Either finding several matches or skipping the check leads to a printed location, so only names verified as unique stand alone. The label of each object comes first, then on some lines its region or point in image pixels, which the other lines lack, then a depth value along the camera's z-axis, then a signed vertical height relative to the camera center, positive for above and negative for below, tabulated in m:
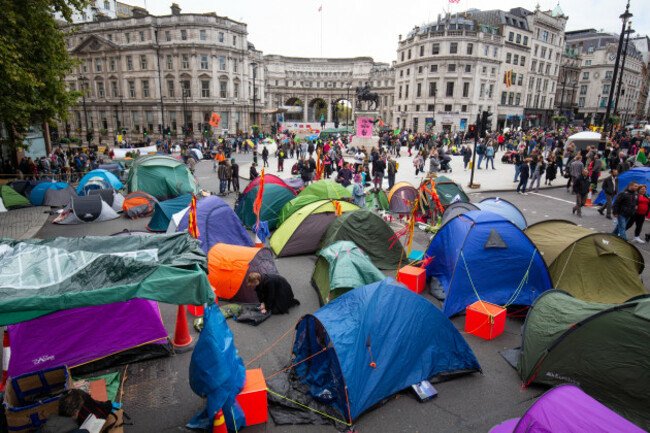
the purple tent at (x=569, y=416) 3.24 -2.50
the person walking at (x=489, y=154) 23.26 -1.46
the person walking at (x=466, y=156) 23.75 -1.66
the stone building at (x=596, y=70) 68.06 +11.91
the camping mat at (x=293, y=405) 4.61 -3.54
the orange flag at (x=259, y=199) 10.15 -2.04
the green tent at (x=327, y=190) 11.85 -2.03
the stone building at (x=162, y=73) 48.03 +6.53
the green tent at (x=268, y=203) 12.09 -2.53
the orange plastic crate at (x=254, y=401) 4.40 -3.23
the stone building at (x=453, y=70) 52.72 +8.49
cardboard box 3.98 -3.10
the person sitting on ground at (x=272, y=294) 6.95 -3.11
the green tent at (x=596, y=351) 4.34 -2.74
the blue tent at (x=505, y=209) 9.75 -2.05
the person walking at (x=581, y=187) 13.22 -1.92
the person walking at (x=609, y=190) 12.41 -1.86
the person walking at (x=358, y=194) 12.34 -2.22
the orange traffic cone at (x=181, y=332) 6.04 -3.37
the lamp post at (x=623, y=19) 16.26 +4.99
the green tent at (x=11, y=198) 14.38 -3.07
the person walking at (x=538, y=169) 17.17 -1.69
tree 10.40 +1.64
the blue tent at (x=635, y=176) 12.78 -1.47
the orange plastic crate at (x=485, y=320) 6.28 -3.20
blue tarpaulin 4.04 -2.66
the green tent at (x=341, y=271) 6.72 -2.67
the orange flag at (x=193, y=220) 7.00 -1.80
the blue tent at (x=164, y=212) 11.85 -2.82
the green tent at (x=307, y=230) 9.89 -2.73
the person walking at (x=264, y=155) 25.17 -2.01
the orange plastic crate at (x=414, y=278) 7.76 -3.08
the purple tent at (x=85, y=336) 5.08 -3.09
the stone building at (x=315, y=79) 81.44 +10.30
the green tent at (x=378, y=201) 13.50 -2.62
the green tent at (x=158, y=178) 15.22 -2.27
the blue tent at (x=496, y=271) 6.91 -2.57
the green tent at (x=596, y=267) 6.96 -2.53
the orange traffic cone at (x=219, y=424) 4.15 -3.29
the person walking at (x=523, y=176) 16.43 -1.97
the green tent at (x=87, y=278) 3.81 -1.76
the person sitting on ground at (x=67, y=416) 3.71 -2.99
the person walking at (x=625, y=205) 10.01 -1.88
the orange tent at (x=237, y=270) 7.43 -2.88
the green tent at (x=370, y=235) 9.07 -2.62
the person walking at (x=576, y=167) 15.27 -1.41
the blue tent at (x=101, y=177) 15.27 -2.48
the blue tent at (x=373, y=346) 4.70 -2.93
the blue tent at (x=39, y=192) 15.02 -2.90
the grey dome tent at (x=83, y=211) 12.96 -3.13
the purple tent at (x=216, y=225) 9.06 -2.50
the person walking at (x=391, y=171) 16.55 -1.90
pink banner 28.33 +0.08
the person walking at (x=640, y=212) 10.27 -2.15
